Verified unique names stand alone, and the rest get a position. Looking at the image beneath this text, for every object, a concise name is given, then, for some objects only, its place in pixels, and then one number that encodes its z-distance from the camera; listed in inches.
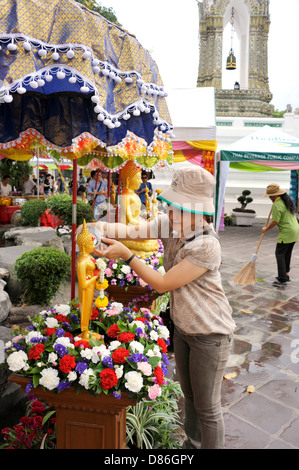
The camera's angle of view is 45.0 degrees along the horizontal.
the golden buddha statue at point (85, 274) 78.1
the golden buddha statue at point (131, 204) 160.1
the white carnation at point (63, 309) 94.8
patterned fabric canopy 67.4
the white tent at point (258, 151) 331.9
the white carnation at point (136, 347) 77.2
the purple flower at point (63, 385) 70.4
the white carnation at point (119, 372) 71.2
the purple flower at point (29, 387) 72.4
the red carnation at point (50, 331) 81.9
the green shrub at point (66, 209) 313.9
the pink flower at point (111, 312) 94.9
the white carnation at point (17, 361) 73.6
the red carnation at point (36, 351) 74.6
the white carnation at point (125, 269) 139.7
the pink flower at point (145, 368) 72.2
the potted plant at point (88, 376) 70.8
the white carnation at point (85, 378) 69.6
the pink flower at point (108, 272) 137.9
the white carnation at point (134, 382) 69.1
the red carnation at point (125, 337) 81.0
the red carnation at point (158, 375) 74.2
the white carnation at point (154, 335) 85.5
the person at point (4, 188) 452.4
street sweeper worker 258.7
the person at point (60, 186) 749.8
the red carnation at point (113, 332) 86.4
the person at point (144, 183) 297.6
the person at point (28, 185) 504.5
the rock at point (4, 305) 160.8
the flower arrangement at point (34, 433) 88.4
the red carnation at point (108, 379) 69.4
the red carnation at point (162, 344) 84.7
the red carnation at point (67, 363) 71.1
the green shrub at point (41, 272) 172.2
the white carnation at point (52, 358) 73.3
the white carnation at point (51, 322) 86.1
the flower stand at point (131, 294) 139.2
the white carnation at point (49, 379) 70.2
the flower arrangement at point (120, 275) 139.9
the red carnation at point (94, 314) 94.9
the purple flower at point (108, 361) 73.0
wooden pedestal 72.4
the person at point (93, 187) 347.9
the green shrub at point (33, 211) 346.6
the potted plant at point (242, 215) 609.0
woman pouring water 74.6
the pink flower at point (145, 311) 99.7
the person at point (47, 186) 585.3
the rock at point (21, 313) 171.3
